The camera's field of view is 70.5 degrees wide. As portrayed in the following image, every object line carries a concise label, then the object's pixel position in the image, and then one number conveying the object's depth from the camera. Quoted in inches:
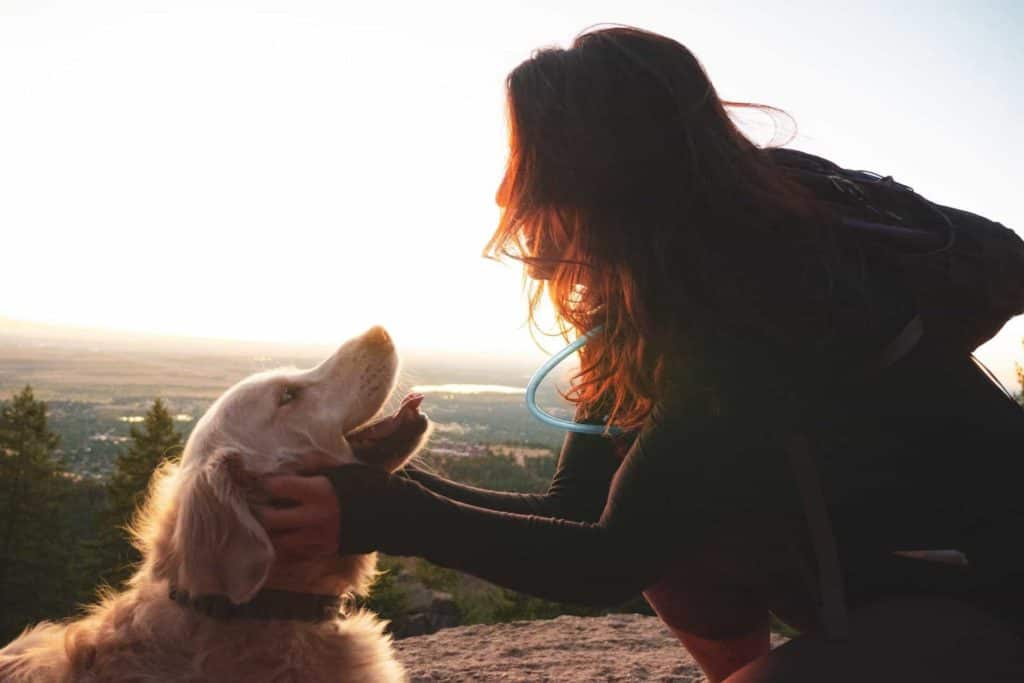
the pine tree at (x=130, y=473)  686.5
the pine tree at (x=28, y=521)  722.8
